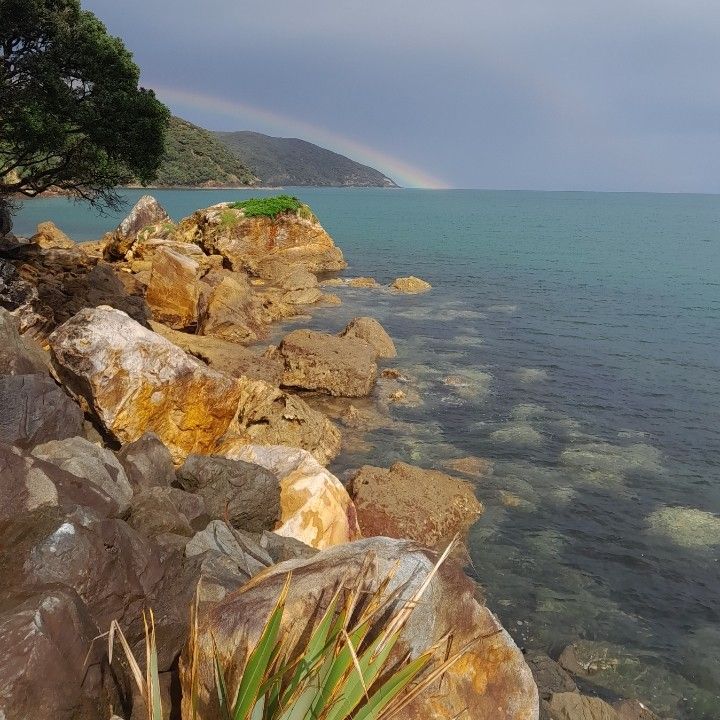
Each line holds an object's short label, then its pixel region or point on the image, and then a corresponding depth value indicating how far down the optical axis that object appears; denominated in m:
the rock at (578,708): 7.25
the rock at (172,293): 22.55
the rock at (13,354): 9.76
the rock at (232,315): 22.70
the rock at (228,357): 16.25
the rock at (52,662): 3.80
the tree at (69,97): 18.12
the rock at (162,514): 6.81
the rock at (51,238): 37.73
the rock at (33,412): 8.23
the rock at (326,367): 18.08
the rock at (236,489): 8.94
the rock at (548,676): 7.94
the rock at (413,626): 4.20
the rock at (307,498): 9.67
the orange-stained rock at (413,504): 11.21
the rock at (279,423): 13.84
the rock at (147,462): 8.65
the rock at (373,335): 21.97
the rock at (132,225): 33.75
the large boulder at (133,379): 11.15
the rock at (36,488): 5.42
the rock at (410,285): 36.06
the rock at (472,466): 14.02
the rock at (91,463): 7.02
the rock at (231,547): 6.52
